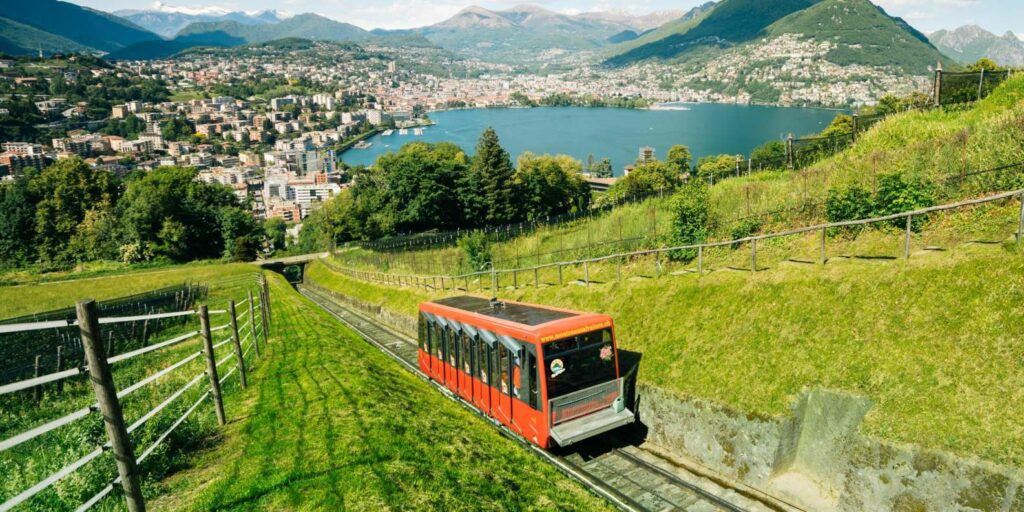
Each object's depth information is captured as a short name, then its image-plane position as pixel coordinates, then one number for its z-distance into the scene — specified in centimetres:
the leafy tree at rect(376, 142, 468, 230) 7094
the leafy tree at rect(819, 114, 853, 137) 5832
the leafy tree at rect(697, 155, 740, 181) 8279
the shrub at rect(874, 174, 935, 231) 1310
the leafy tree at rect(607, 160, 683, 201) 8306
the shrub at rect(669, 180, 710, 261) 1978
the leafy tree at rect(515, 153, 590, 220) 7888
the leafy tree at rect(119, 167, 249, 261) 7625
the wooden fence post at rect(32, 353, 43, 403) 1091
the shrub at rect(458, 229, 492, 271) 3306
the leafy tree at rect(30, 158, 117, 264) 8150
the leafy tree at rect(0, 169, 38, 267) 7856
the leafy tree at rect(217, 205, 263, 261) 7700
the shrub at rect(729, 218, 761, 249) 1855
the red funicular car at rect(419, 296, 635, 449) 1112
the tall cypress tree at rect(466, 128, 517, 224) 7131
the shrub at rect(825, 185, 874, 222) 1455
